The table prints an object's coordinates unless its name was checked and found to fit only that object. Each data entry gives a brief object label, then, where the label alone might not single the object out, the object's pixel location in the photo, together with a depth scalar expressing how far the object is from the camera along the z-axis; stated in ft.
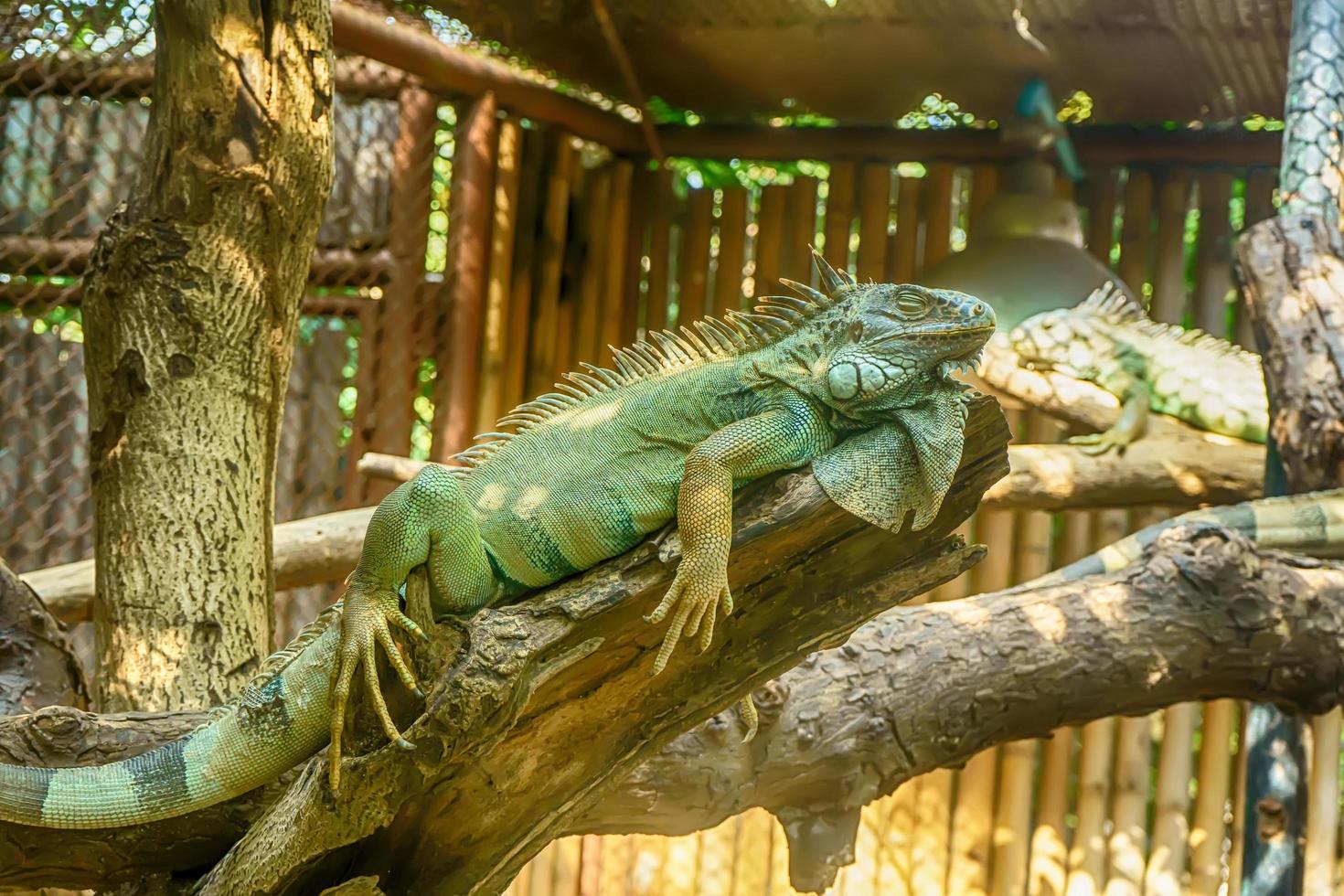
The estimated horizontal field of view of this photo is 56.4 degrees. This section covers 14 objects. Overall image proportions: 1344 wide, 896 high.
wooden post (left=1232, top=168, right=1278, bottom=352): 23.12
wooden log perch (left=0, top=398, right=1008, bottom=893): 8.39
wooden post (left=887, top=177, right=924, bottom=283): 24.22
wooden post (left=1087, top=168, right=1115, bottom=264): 23.91
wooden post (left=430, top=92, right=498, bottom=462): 22.39
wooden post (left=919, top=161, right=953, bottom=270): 23.98
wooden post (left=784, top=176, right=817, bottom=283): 24.47
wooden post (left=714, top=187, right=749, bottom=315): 24.43
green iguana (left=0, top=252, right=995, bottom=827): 8.90
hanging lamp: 22.22
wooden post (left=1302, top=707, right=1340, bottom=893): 20.57
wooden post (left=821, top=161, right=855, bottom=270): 24.31
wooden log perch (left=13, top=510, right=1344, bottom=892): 11.89
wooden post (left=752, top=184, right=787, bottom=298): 24.39
